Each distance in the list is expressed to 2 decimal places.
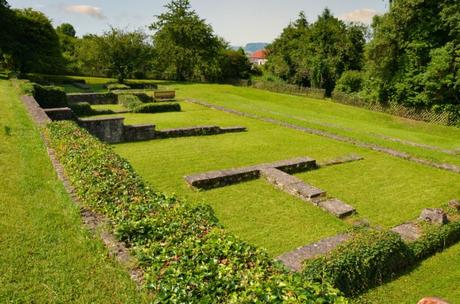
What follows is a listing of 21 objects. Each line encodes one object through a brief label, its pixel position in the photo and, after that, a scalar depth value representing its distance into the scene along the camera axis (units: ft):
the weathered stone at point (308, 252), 18.17
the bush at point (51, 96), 64.69
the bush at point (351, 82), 118.73
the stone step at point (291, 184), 29.09
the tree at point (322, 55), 131.13
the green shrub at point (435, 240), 21.56
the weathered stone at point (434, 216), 24.30
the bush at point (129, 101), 71.88
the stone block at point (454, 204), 27.07
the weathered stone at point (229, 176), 30.96
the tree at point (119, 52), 128.77
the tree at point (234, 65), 173.22
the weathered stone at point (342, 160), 40.05
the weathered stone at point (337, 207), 26.39
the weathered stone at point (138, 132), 47.00
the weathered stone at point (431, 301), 11.96
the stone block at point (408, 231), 22.27
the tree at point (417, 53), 78.69
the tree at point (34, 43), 110.63
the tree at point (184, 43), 150.82
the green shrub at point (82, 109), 64.90
